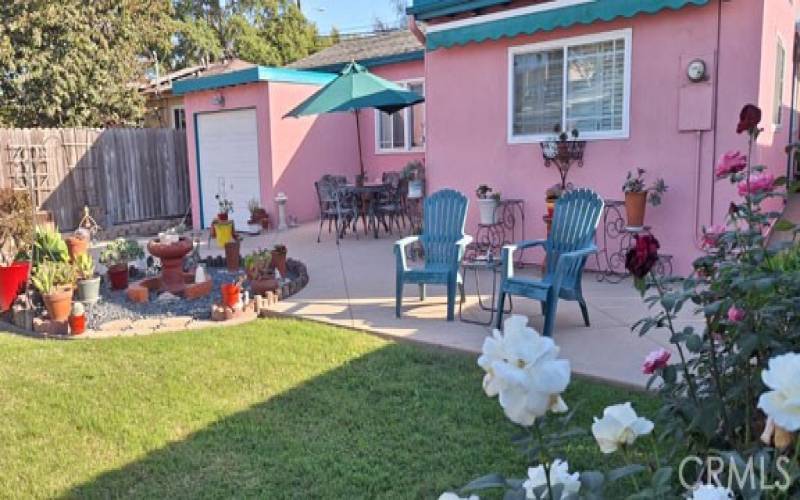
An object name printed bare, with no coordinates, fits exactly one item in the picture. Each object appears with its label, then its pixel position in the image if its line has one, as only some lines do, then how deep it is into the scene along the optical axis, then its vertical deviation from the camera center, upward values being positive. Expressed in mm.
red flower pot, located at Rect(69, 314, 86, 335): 5477 -1295
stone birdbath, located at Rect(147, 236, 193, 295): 6602 -904
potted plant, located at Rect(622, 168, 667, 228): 6508 -354
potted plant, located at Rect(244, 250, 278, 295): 6449 -1061
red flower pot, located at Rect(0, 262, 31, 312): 6133 -1035
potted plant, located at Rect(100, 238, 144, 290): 7004 -964
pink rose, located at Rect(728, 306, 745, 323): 2275 -555
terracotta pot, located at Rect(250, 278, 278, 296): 6438 -1175
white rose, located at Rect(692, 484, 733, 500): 1130 -594
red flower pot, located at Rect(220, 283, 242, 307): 5770 -1120
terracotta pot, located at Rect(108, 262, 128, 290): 6984 -1135
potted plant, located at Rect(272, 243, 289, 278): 7070 -989
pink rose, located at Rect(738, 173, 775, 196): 2768 -106
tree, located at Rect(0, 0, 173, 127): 14938 +2751
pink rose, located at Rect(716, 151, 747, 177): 2879 -18
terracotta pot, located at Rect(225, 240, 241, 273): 7883 -1060
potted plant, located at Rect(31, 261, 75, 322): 5668 -1038
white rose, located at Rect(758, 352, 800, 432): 1073 -394
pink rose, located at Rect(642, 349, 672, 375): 2369 -739
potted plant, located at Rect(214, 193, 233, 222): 9469 -636
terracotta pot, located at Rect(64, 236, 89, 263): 7739 -886
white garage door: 11828 +196
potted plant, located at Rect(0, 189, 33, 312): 6148 -841
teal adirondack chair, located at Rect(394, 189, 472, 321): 5621 -623
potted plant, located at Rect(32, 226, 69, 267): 6637 -779
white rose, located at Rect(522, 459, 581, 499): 1345 -672
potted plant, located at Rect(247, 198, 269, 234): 11508 -877
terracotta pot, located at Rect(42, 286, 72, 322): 5652 -1158
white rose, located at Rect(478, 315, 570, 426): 1144 -377
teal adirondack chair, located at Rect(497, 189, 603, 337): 4688 -712
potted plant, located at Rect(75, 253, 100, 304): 6285 -1064
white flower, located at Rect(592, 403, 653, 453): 1416 -589
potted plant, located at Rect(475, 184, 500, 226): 7582 -467
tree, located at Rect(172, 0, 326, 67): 25734 +5889
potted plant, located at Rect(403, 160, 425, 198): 8648 -180
